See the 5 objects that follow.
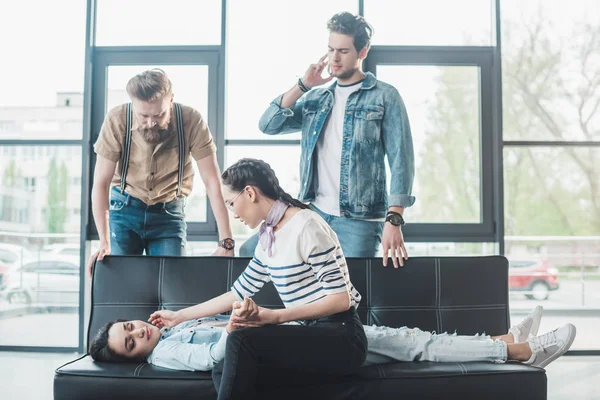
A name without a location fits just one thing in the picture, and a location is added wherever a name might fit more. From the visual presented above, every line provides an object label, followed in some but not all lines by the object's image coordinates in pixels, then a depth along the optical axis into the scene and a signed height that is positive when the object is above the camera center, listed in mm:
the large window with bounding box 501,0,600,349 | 4121 +556
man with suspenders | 2494 +232
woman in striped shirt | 1711 -214
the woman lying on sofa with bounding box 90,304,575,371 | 2076 -400
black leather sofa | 2387 -229
